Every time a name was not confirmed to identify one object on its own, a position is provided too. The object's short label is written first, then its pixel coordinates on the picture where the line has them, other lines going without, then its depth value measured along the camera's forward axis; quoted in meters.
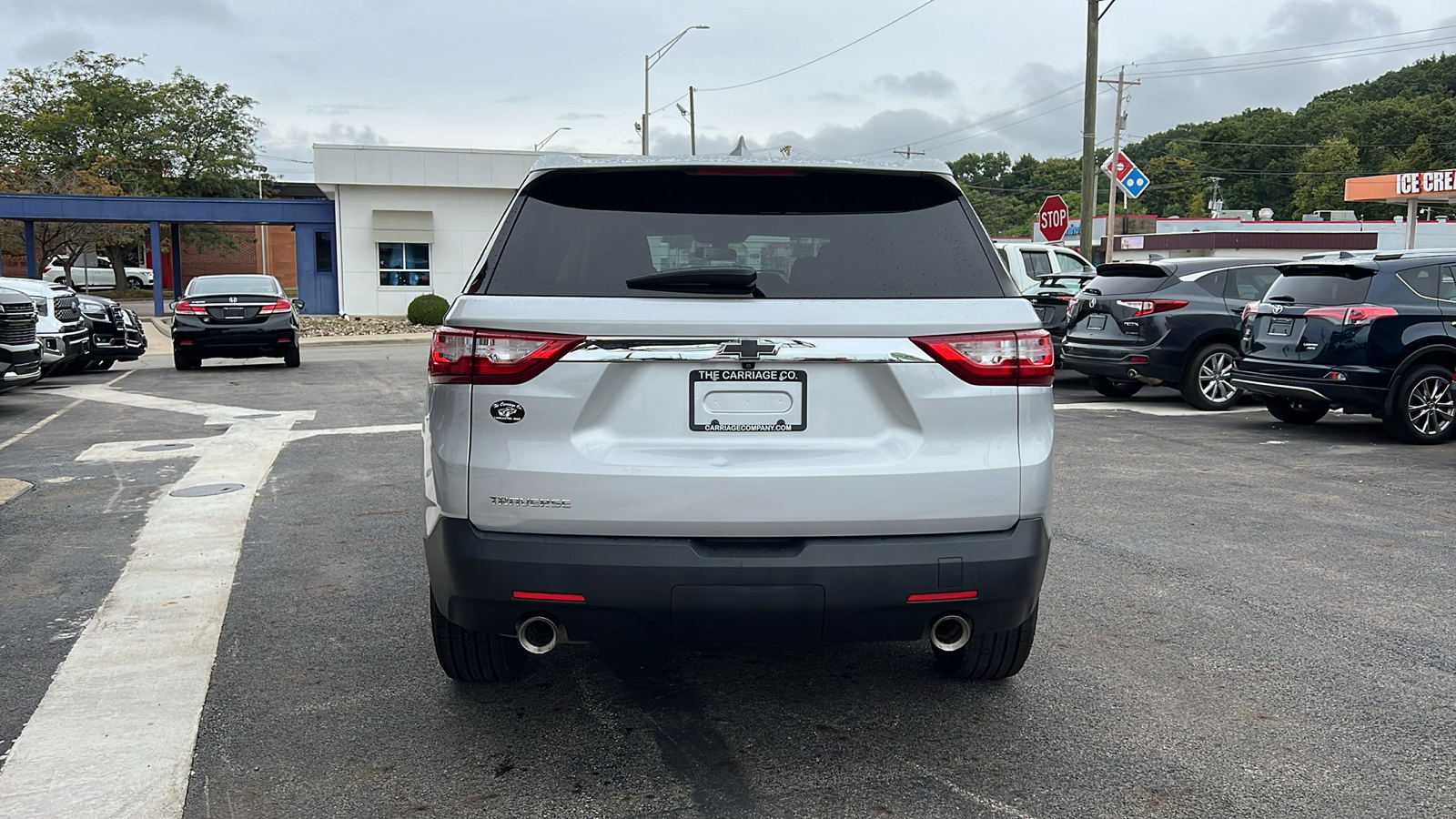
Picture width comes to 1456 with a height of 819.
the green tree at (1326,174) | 101.12
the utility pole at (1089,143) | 23.25
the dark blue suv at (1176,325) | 13.18
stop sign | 25.30
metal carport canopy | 38.69
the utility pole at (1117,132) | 44.99
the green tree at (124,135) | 56.34
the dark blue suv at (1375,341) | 10.54
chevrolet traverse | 3.32
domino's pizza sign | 28.72
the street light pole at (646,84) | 43.56
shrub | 33.97
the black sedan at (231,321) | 18.14
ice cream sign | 35.34
